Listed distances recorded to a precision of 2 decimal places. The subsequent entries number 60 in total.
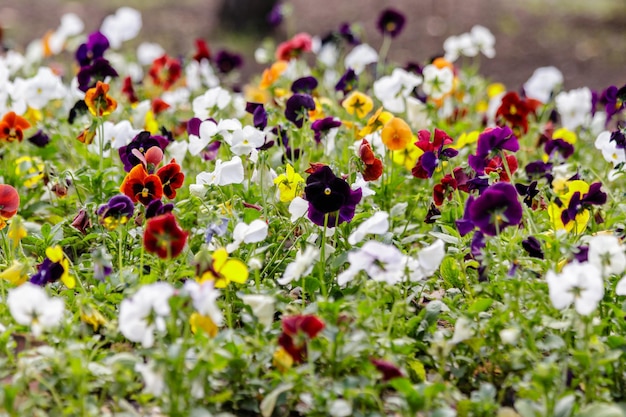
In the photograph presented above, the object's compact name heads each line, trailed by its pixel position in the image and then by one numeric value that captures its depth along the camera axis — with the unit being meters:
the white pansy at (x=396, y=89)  7.11
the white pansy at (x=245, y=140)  5.54
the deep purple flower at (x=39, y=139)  7.16
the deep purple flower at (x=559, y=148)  6.98
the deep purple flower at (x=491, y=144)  5.26
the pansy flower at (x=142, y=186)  5.14
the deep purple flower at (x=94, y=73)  6.88
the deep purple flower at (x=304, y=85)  6.92
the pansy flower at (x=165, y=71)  8.94
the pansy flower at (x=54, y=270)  4.61
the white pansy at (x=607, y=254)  4.39
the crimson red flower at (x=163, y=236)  4.41
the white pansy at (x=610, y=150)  6.18
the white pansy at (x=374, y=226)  4.71
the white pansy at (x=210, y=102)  6.51
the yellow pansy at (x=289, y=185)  5.44
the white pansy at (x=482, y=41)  9.16
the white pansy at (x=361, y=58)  8.81
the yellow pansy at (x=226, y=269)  4.56
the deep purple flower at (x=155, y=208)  4.84
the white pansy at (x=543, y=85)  9.73
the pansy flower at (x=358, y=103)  6.76
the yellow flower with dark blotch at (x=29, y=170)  6.68
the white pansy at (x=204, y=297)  3.99
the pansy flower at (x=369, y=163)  5.48
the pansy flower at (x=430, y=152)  5.63
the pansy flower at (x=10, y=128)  6.50
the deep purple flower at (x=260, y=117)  6.16
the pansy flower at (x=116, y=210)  4.82
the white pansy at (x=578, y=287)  4.11
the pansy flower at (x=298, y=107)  6.20
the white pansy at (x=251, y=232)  4.83
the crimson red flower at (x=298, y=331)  4.17
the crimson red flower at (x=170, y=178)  5.32
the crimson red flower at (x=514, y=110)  7.34
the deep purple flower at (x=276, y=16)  10.12
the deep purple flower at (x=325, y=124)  6.18
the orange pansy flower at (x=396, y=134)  5.97
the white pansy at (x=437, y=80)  7.63
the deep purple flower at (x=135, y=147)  5.77
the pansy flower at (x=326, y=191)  4.87
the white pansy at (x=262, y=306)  4.36
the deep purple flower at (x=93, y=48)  7.49
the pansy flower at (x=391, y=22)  9.32
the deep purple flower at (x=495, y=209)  4.64
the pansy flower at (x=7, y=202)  5.07
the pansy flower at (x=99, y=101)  6.02
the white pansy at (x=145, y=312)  3.91
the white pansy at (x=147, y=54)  11.61
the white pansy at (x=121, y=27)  10.03
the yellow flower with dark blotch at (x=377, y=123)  6.37
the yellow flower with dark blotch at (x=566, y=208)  5.33
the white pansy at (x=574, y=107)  8.66
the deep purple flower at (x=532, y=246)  5.05
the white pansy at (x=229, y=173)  5.29
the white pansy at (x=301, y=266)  4.48
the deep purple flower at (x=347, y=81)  7.55
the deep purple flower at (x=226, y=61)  9.35
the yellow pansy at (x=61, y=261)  4.59
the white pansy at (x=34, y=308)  3.97
